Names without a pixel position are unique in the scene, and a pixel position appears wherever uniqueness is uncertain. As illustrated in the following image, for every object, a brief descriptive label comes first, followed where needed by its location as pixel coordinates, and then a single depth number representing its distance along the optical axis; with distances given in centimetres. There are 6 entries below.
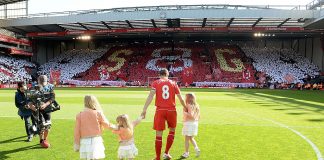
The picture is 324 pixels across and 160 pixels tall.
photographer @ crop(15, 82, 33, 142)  948
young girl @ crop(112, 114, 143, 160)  645
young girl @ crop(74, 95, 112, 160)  623
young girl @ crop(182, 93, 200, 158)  812
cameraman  874
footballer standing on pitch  768
